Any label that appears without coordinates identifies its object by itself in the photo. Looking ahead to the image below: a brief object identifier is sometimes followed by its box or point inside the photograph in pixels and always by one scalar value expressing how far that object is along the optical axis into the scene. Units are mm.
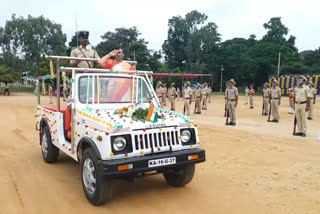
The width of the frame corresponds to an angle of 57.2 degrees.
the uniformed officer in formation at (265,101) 16531
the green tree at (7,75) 38812
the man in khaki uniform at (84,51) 5996
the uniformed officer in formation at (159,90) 21391
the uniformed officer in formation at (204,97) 21156
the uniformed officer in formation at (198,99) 17738
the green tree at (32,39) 55375
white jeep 3887
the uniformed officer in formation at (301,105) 9844
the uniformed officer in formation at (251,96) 21350
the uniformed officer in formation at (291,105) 17266
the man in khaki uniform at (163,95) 21828
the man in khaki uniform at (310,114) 14742
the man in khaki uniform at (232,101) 12508
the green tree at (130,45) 53250
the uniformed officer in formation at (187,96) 15969
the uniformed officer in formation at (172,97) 20819
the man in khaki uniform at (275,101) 13766
